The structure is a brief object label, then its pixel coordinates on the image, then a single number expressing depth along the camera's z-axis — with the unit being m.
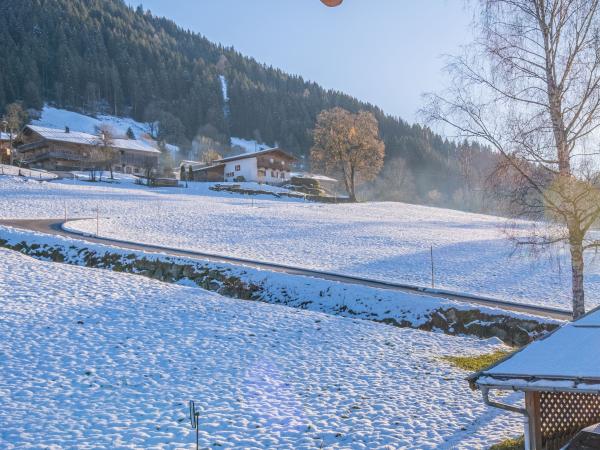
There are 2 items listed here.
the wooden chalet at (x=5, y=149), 73.99
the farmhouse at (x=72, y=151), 77.69
